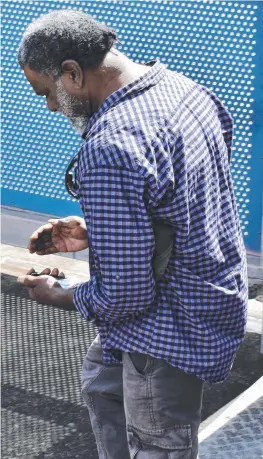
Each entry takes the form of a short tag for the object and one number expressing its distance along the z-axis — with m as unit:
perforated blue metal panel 7.40
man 4.12
